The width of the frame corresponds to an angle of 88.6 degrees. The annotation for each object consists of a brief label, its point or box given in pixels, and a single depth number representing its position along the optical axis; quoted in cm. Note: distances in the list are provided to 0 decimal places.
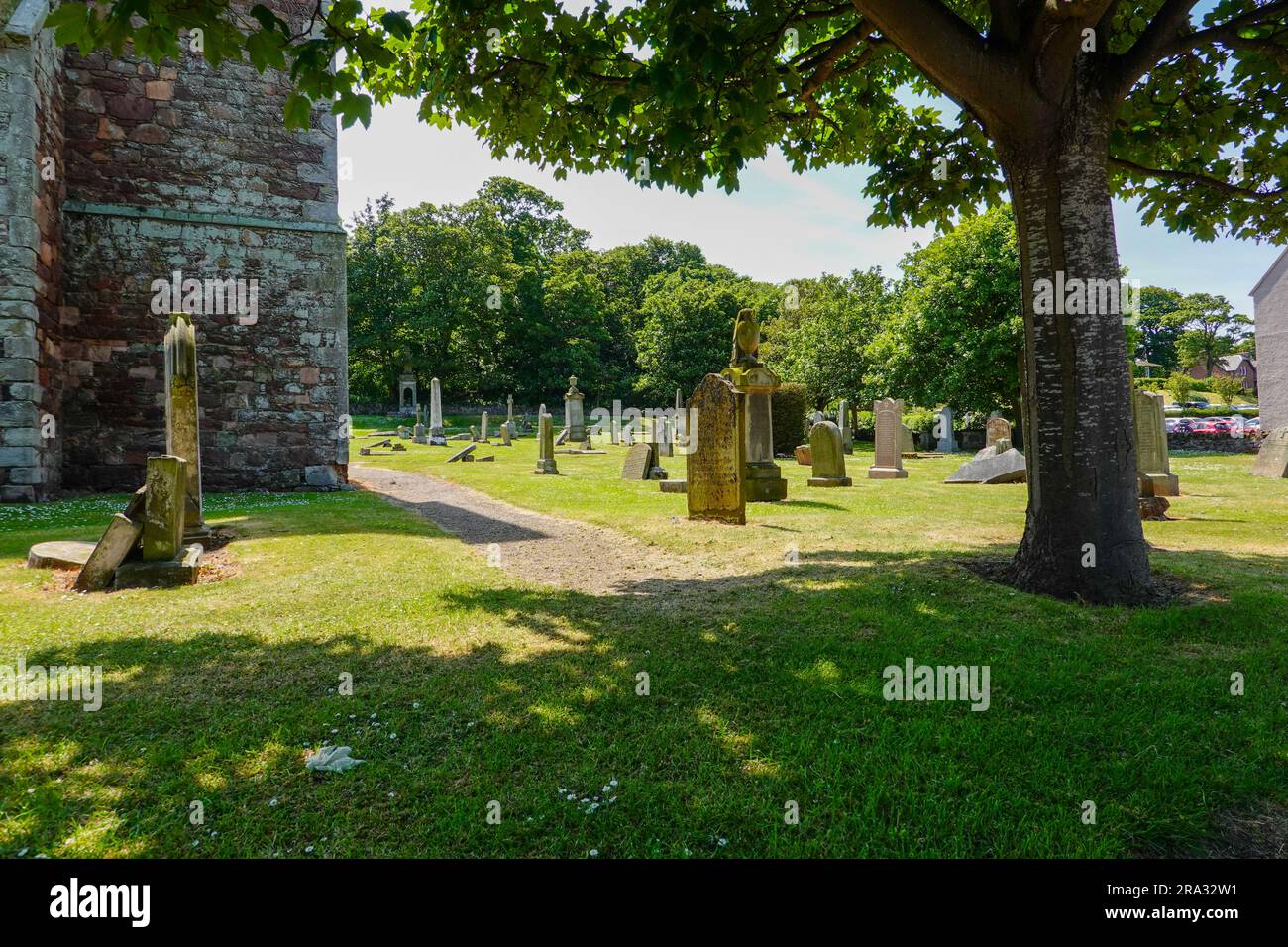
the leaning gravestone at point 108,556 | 600
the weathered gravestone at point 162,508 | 616
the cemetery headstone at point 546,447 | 1870
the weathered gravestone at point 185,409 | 794
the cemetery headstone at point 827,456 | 1512
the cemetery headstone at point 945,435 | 3347
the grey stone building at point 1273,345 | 2534
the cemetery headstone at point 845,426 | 2844
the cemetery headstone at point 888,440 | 1794
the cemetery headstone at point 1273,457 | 1598
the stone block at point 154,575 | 609
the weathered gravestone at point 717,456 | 967
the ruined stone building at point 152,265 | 1071
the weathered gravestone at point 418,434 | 3462
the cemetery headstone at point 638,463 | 1617
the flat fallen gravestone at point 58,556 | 643
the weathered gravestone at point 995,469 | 1619
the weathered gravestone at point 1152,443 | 1177
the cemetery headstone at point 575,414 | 3080
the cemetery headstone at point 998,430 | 2170
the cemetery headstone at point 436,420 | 3338
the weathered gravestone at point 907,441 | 2704
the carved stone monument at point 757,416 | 1223
